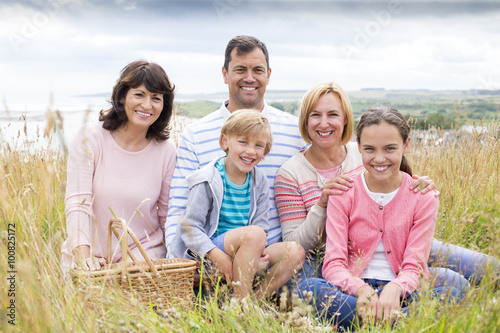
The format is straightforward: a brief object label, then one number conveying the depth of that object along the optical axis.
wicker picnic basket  2.42
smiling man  3.53
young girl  2.59
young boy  2.76
